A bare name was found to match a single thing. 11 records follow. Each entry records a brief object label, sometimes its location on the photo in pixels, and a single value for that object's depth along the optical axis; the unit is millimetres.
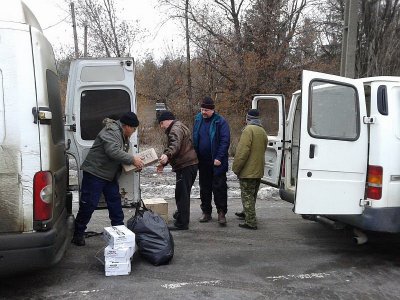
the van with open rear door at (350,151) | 4320
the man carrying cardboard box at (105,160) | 4621
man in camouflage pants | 5859
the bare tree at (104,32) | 18609
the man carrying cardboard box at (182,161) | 5711
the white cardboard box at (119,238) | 4121
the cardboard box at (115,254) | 4133
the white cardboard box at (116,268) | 4148
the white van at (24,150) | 3189
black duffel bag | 4461
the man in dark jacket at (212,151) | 5980
